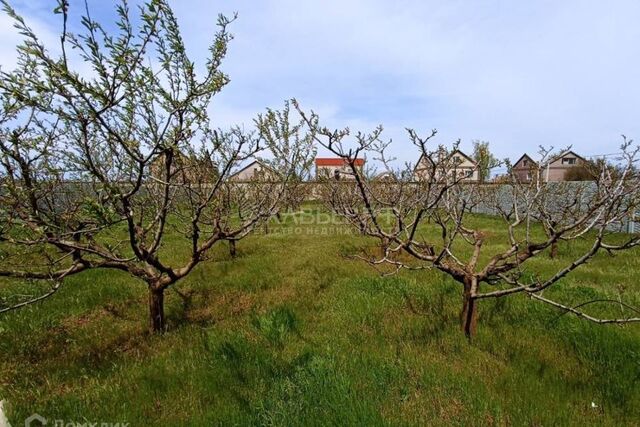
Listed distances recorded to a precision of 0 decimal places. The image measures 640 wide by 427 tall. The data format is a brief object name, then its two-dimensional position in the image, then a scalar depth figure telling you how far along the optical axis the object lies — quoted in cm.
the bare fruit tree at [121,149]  206
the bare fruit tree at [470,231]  301
